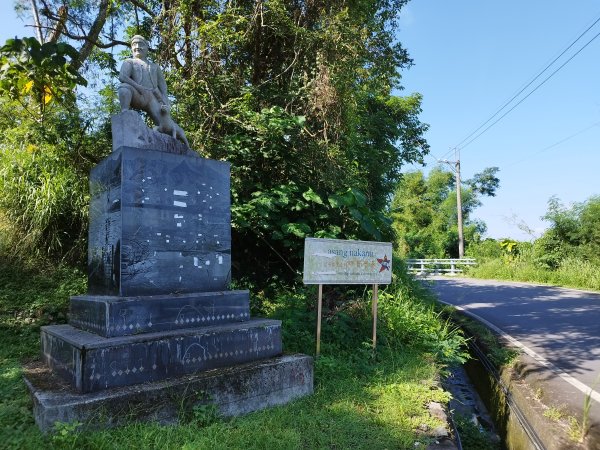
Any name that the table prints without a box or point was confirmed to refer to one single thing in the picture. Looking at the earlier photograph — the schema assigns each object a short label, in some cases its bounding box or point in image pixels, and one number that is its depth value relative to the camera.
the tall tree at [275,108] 6.64
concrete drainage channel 4.21
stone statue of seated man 4.09
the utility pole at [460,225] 26.76
